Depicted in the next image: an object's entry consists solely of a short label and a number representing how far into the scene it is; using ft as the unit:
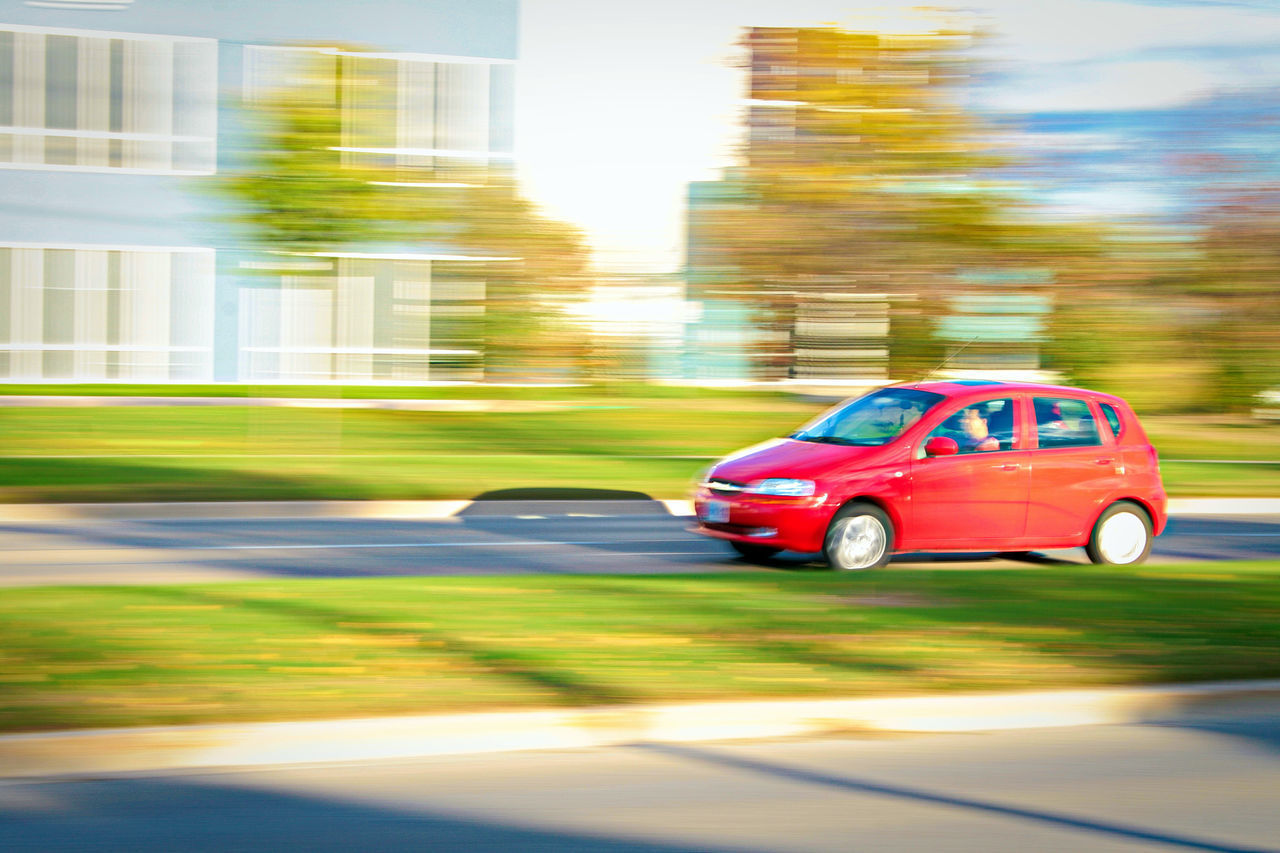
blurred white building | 101.81
